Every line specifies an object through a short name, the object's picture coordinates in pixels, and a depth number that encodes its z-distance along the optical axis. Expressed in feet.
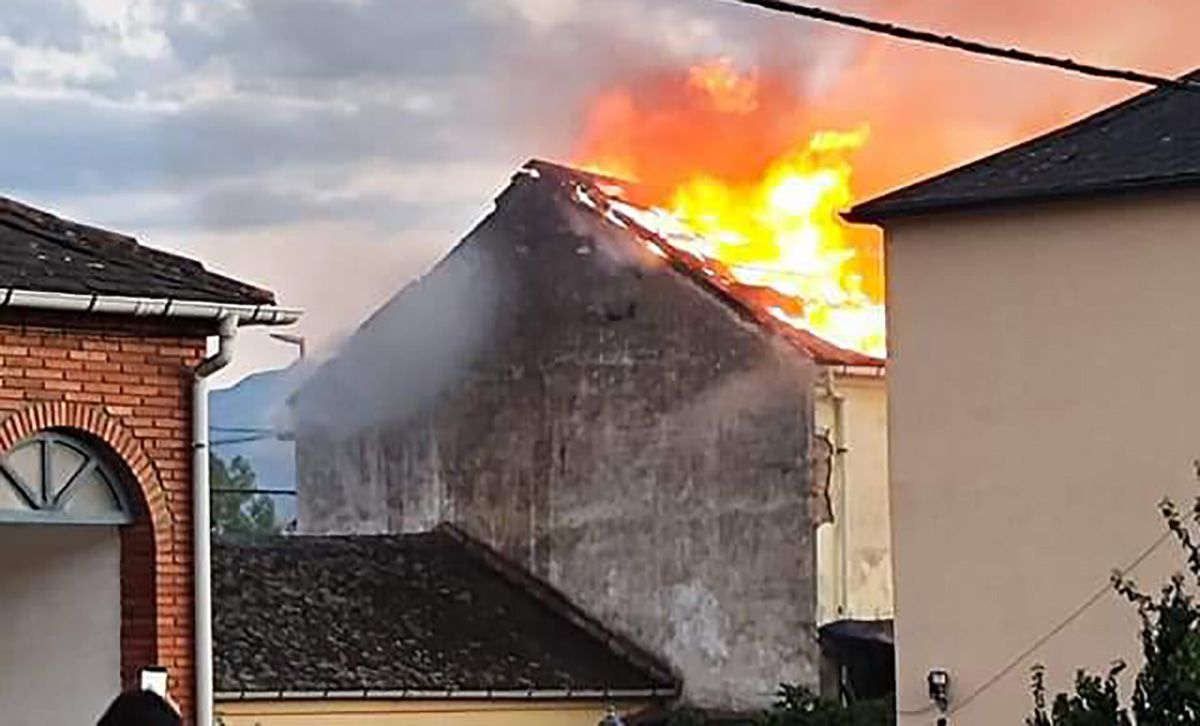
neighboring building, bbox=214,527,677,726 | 97.04
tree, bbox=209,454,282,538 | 122.01
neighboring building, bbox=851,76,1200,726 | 74.84
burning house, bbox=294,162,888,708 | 105.19
